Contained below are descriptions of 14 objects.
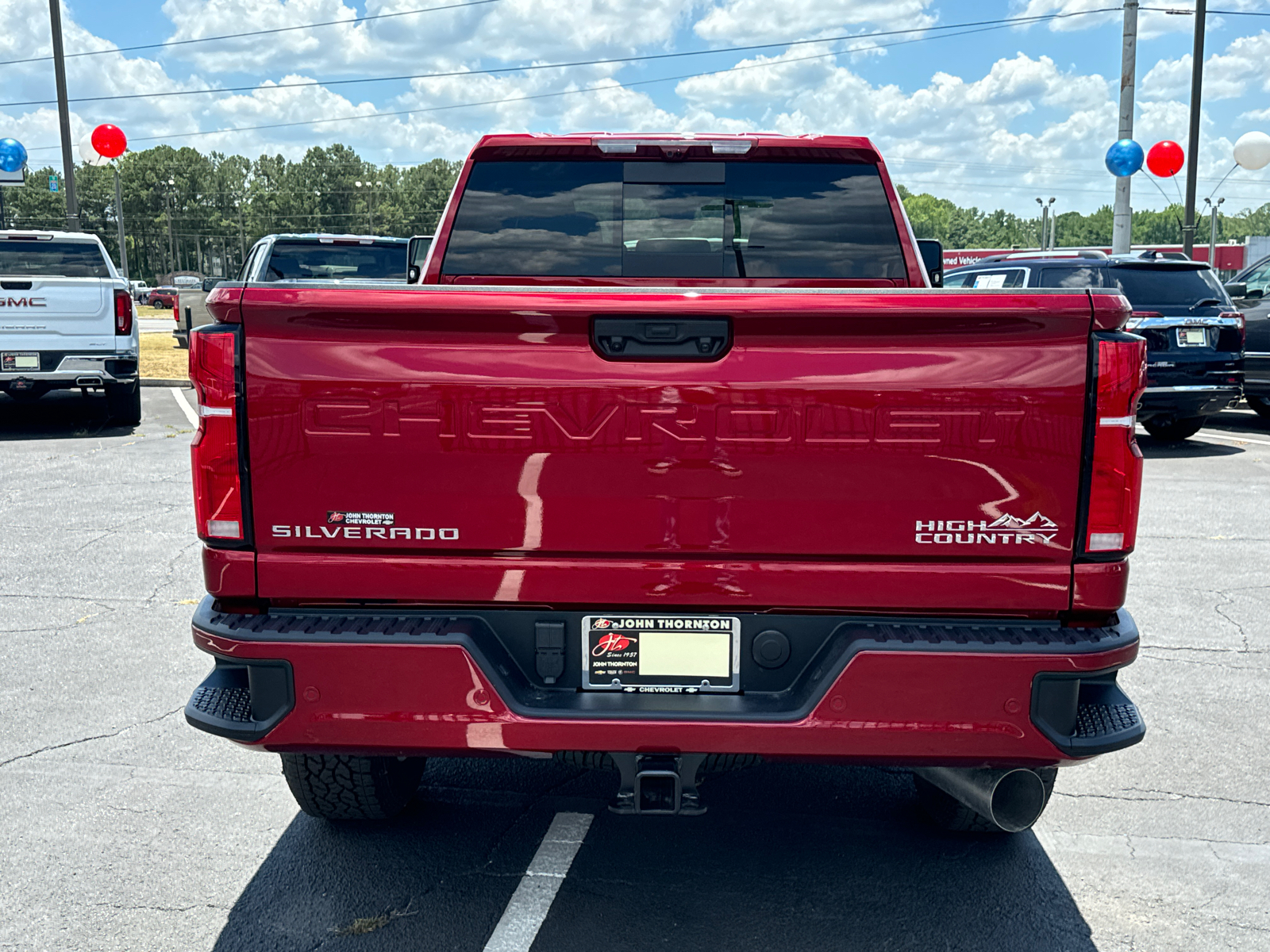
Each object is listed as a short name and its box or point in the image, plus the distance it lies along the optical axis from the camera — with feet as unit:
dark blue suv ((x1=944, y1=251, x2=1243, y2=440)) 41.39
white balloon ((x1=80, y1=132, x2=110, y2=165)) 75.72
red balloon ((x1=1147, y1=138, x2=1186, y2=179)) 69.56
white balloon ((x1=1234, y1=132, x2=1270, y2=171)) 66.54
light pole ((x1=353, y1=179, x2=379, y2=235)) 478.59
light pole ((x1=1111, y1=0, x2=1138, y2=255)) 68.39
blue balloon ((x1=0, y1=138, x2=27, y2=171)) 71.87
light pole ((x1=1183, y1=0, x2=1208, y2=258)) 76.64
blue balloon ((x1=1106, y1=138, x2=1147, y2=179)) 65.36
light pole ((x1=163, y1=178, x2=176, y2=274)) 446.19
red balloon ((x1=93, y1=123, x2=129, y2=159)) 71.51
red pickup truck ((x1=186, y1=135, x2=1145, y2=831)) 8.79
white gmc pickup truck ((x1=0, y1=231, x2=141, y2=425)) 40.11
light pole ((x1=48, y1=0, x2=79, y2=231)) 77.05
